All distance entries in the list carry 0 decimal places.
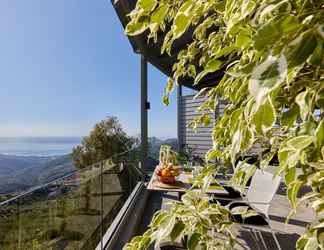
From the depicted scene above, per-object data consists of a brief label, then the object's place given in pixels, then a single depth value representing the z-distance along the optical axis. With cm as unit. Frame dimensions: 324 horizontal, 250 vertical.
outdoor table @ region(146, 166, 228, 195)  318
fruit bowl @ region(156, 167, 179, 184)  345
